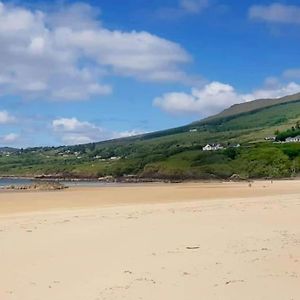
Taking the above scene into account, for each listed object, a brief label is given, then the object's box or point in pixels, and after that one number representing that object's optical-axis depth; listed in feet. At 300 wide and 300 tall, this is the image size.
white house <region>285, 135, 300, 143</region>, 562.87
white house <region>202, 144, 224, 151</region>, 595.06
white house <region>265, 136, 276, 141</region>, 624.18
